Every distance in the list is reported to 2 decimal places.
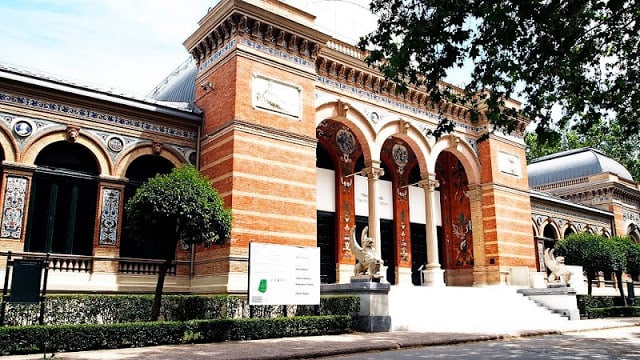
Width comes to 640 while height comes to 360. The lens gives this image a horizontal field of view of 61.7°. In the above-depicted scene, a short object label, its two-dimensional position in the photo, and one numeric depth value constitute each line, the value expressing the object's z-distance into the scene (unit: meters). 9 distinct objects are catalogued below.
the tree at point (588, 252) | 24.73
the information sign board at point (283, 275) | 13.04
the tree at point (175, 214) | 12.98
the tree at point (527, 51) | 9.04
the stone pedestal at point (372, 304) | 14.34
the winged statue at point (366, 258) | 15.02
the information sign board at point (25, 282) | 10.70
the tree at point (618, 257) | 24.90
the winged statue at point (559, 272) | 21.53
